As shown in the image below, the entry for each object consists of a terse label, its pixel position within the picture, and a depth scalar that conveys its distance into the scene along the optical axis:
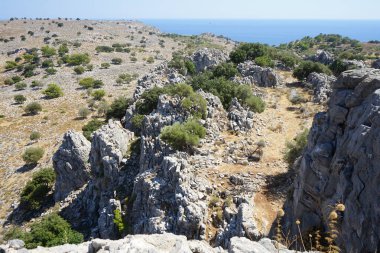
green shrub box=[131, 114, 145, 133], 31.33
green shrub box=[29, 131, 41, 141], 43.03
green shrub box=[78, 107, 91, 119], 49.81
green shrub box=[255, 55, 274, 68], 46.75
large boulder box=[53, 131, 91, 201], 29.02
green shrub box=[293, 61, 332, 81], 43.66
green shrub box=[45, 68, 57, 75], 76.19
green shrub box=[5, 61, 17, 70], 83.81
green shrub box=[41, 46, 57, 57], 90.19
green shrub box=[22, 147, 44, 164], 36.19
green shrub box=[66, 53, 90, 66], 83.00
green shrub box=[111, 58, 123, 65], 86.68
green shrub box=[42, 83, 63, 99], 60.70
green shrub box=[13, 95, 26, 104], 58.38
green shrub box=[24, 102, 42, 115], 52.66
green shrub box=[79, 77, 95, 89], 65.56
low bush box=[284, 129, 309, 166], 21.19
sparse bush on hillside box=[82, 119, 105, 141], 38.75
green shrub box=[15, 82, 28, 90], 67.56
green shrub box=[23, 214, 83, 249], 21.05
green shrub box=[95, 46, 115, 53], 97.62
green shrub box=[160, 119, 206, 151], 22.71
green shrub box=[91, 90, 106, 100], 57.50
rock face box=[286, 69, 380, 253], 10.80
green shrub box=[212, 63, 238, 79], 42.12
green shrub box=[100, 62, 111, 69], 81.85
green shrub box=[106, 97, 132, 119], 42.53
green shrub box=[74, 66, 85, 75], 75.00
